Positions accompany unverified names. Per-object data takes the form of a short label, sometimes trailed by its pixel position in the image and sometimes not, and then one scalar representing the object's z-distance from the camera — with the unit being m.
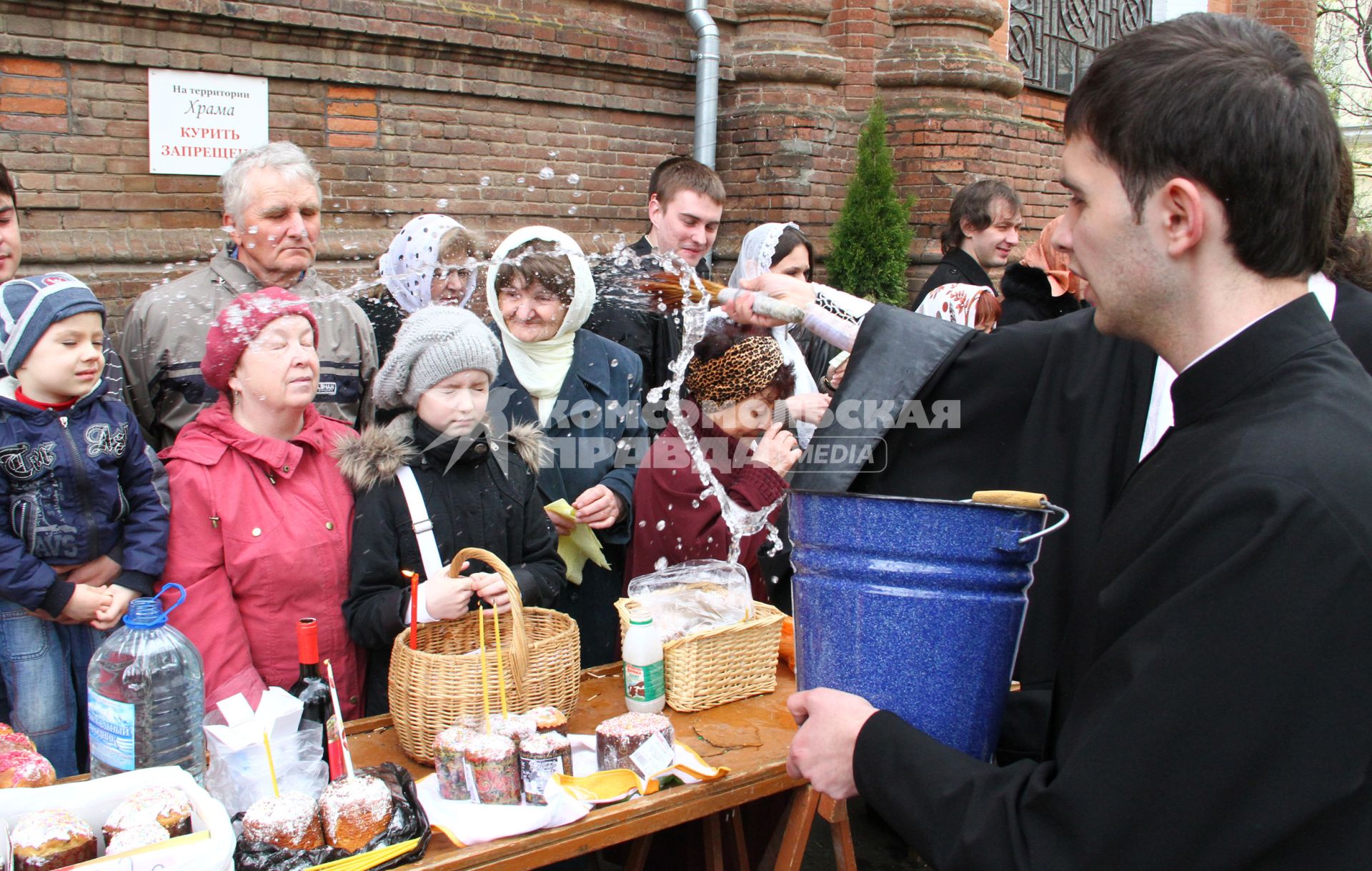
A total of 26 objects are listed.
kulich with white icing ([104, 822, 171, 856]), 1.93
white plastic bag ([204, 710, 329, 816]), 2.34
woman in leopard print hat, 3.91
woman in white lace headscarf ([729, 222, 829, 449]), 5.14
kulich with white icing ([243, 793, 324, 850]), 2.12
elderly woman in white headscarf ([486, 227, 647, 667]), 4.02
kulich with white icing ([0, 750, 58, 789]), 2.20
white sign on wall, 5.88
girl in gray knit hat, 3.10
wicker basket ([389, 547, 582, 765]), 2.57
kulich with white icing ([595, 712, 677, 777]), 2.53
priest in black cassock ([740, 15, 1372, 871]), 1.19
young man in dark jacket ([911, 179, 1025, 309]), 6.43
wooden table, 2.26
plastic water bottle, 2.34
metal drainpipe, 8.23
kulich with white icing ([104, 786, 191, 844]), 2.02
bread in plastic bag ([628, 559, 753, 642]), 3.13
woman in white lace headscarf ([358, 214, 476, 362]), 4.51
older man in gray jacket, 3.72
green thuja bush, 8.60
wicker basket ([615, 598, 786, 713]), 2.93
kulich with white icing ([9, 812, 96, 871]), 1.91
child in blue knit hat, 2.94
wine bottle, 2.48
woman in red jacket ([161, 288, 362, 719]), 3.07
